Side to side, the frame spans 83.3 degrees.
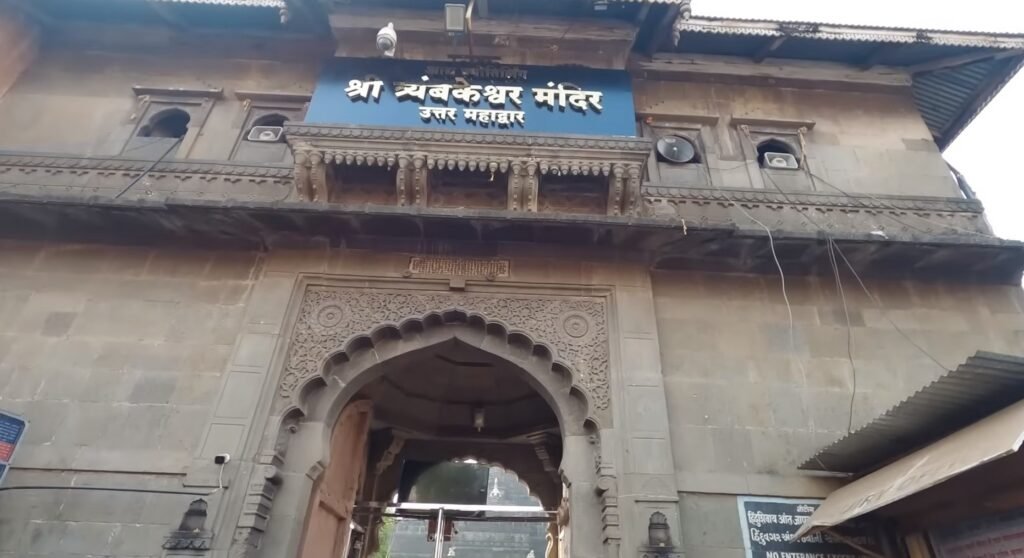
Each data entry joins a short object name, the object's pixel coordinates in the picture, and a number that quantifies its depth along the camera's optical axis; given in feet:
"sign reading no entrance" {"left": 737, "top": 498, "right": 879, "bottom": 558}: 16.51
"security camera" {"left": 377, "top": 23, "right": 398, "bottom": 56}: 23.09
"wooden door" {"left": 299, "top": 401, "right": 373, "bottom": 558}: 20.11
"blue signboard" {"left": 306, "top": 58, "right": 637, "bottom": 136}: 23.44
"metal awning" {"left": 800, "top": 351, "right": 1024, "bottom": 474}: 12.01
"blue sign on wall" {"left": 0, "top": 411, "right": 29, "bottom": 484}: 15.89
